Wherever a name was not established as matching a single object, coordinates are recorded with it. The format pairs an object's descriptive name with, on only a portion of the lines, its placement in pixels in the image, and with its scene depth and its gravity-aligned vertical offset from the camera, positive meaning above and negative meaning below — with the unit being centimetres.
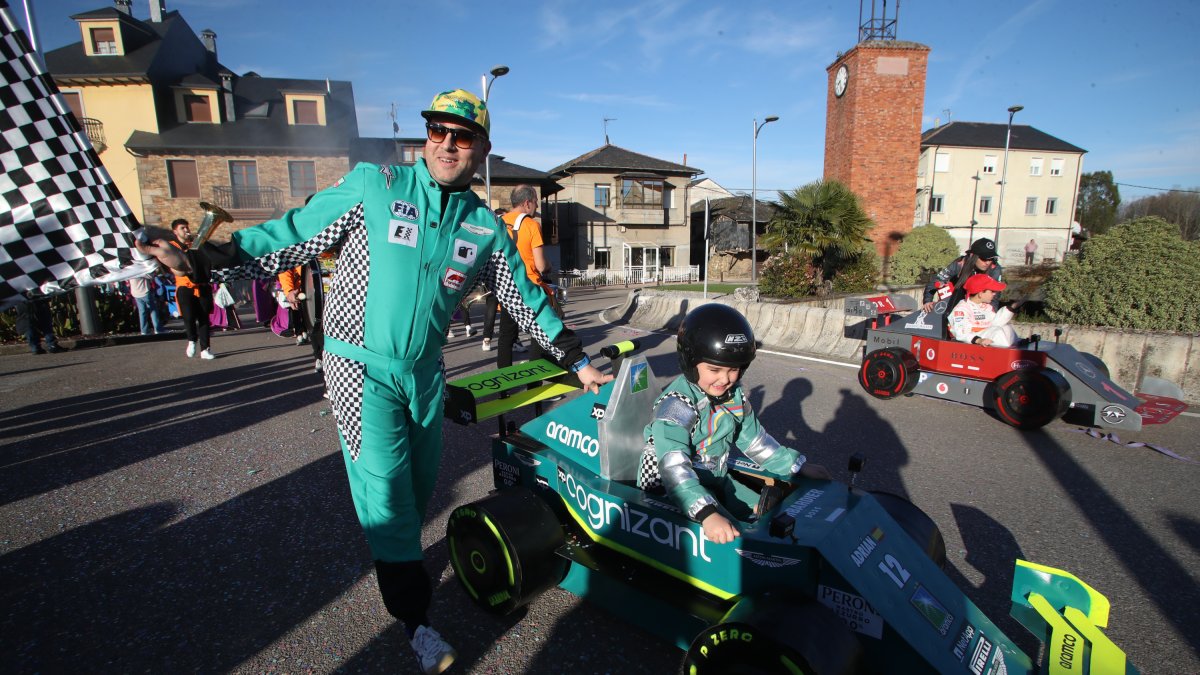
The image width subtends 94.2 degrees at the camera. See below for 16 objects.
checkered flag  163 +18
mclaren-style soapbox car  491 -129
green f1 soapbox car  179 -119
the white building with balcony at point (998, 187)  3838 +397
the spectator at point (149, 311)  1102 -105
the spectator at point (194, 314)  850 -88
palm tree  1505 +65
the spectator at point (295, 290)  637 -40
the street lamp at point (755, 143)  2164 +422
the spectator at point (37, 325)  934 -110
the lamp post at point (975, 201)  3834 +298
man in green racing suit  209 -18
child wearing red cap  574 -78
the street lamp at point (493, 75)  1603 +513
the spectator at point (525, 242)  611 +10
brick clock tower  2388 +523
